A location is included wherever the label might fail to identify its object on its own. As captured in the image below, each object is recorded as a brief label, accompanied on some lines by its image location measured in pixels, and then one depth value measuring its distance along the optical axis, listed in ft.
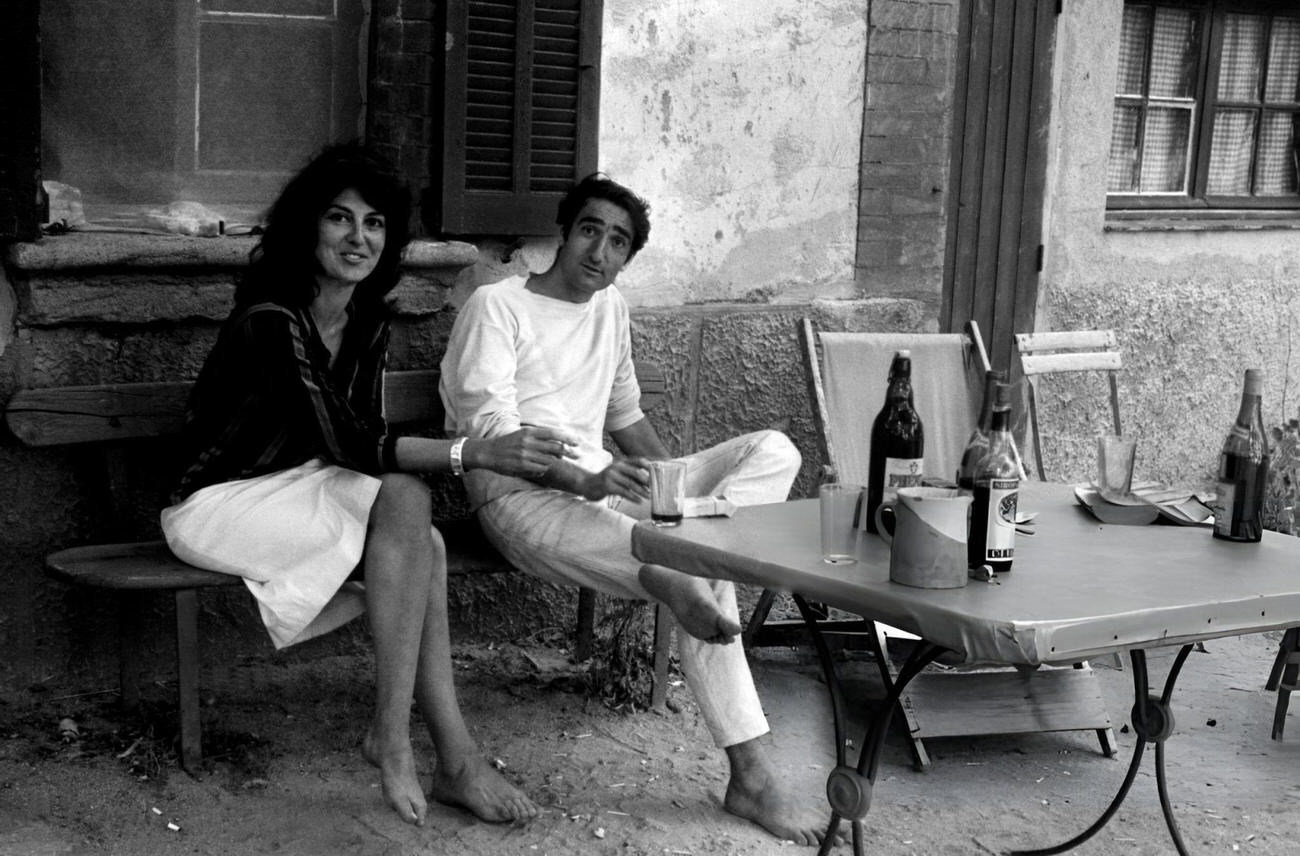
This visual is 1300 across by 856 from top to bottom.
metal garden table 7.93
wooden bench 11.62
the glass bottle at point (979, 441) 9.66
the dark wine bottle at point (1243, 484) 9.91
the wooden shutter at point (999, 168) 17.70
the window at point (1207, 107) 21.06
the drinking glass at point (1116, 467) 10.77
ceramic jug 8.34
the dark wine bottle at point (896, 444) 9.82
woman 11.35
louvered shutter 14.28
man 11.51
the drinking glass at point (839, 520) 9.02
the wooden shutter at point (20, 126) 11.93
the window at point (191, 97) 13.48
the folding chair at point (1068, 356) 17.04
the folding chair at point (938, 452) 13.47
